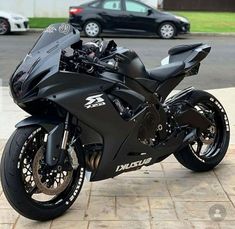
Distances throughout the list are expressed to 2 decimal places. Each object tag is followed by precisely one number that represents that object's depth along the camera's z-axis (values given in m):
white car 20.52
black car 20.14
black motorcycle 3.93
